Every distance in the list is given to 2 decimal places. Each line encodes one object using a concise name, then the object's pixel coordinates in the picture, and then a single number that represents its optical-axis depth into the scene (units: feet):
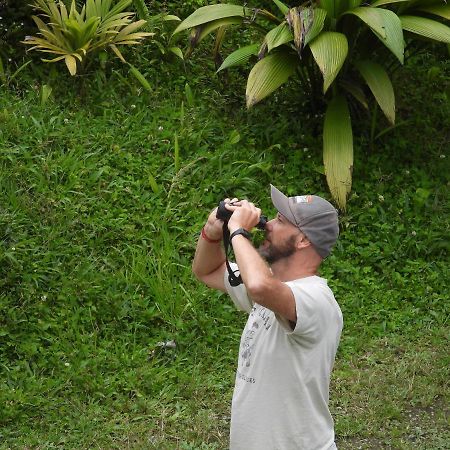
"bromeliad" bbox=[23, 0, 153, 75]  43.24
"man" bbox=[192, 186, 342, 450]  19.51
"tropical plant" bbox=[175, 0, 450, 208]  39.50
